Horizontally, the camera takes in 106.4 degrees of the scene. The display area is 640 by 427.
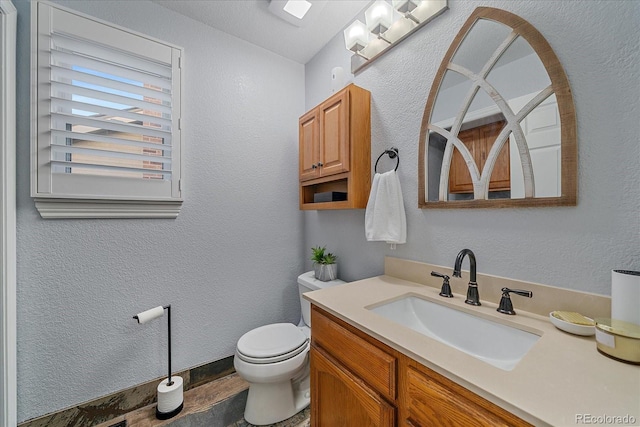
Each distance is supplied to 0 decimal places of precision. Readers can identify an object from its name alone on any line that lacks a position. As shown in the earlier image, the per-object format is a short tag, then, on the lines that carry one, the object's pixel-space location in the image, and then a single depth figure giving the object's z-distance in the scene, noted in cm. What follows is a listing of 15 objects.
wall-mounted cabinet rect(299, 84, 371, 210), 139
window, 121
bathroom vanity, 47
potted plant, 165
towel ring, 132
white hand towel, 124
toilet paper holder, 135
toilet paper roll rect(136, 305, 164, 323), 129
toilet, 126
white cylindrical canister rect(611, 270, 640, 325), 61
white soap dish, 68
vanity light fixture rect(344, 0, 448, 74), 117
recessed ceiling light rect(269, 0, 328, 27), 145
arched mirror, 81
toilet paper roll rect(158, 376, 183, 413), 135
